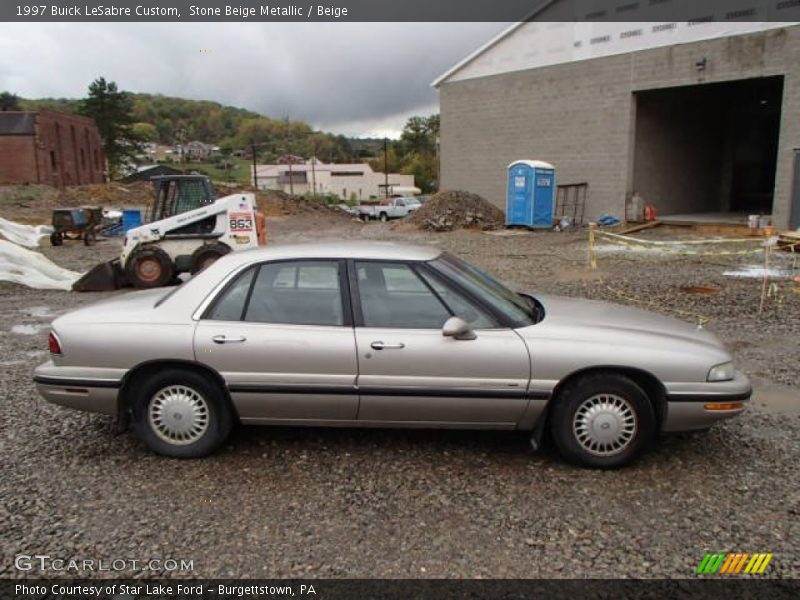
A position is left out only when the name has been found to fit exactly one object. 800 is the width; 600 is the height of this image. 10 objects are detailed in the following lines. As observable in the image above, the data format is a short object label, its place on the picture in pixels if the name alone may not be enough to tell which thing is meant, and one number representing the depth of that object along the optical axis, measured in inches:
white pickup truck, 1413.6
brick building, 1931.6
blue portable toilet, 885.8
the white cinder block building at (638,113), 764.0
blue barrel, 848.9
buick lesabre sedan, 148.7
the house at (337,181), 3873.0
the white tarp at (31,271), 463.2
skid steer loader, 485.1
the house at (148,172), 2668.6
